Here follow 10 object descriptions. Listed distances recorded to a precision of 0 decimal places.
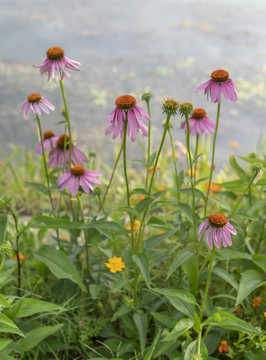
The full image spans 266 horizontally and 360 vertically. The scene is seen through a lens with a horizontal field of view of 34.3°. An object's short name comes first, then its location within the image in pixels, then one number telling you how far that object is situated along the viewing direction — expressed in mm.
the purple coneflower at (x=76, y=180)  1399
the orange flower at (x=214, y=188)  1891
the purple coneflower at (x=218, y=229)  1083
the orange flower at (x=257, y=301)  1557
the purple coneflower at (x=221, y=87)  1233
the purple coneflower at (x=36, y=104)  1488
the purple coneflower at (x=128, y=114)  1172
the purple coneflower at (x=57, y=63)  1358
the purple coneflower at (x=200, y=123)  1559
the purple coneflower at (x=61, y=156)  1622
